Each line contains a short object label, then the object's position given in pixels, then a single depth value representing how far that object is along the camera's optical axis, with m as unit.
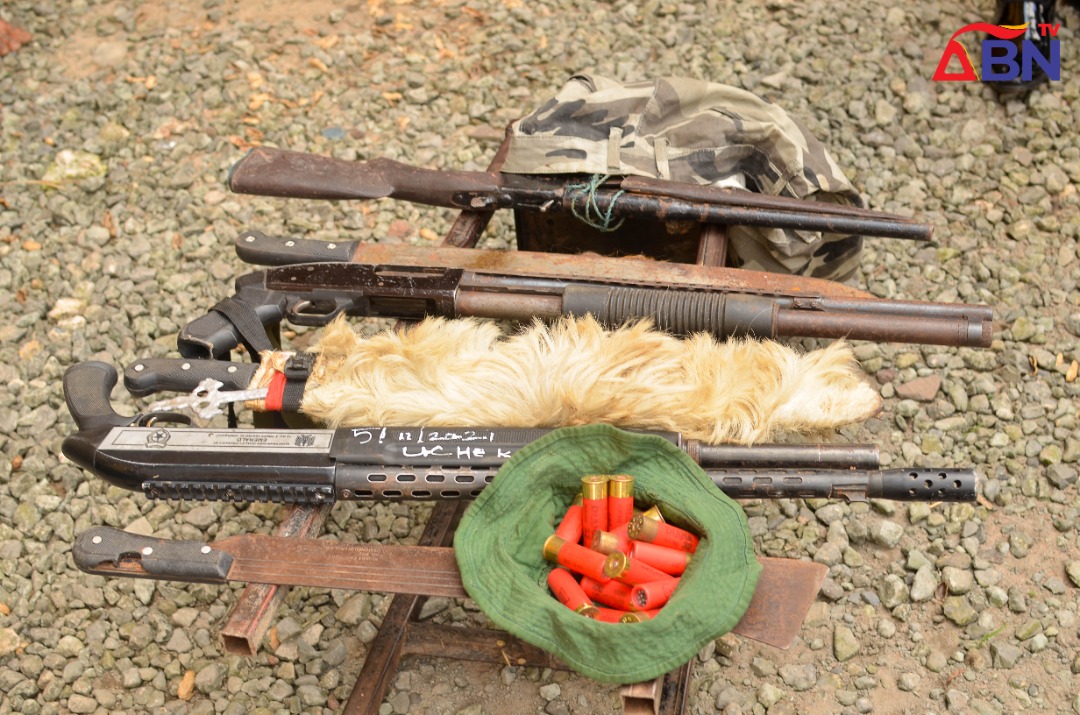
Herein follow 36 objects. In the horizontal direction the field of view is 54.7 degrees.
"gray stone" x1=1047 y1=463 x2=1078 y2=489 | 3.38
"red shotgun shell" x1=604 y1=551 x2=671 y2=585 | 2.18
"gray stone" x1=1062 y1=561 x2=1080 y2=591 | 3.11
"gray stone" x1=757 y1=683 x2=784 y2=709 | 2.91
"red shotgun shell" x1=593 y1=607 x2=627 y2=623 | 2.20
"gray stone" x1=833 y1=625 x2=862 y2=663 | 3.00
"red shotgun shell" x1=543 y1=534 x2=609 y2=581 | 2.27
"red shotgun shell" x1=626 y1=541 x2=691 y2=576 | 2.29
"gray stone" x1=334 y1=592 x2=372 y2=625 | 3.21
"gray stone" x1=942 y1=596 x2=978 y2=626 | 3.04
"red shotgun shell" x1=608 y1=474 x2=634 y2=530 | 2.38
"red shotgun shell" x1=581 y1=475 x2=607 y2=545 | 2.38
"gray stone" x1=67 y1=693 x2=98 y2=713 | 3.01
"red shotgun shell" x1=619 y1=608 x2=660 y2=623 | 2.16
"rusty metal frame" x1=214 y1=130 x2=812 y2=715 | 2.29
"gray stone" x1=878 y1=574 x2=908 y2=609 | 3.11
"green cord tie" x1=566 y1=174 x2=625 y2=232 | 3.36
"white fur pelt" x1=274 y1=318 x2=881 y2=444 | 2.56
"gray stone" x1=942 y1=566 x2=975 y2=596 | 3.11
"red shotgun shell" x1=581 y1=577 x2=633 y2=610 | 2.25
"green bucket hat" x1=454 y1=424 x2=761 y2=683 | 2.10
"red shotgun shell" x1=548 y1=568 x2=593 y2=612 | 2.27
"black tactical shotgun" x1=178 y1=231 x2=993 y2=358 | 2.83
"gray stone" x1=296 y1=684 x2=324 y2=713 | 3.00
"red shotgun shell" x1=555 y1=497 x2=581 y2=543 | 2.39
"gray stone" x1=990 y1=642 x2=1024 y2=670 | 2.94
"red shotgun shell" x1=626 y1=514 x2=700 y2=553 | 2.32
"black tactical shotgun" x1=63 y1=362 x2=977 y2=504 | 2.40
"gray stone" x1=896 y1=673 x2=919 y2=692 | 2.91
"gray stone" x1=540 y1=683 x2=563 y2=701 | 2.97
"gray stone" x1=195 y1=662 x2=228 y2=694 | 3.05
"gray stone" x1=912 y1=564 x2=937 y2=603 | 3.12
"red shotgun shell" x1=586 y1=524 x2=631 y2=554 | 2.29
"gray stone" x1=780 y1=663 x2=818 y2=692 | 2.95
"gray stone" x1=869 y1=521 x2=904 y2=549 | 3.25
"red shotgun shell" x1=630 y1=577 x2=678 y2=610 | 2.20
